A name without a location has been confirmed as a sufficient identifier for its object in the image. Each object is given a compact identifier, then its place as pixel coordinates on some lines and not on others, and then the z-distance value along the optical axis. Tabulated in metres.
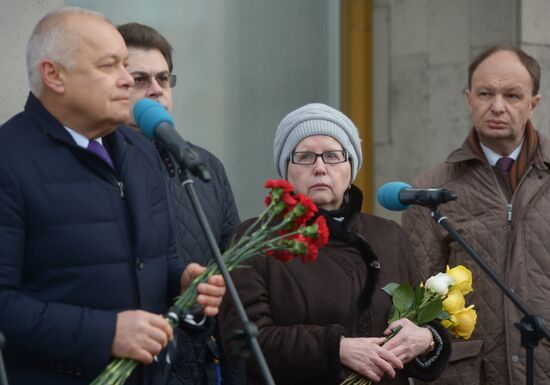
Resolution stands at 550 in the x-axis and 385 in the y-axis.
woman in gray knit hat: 7.03
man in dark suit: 6.01
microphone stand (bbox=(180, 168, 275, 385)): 5.35
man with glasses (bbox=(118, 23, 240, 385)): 7.89
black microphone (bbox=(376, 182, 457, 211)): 6.70
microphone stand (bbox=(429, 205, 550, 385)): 6.43
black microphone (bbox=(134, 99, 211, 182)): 5.43
